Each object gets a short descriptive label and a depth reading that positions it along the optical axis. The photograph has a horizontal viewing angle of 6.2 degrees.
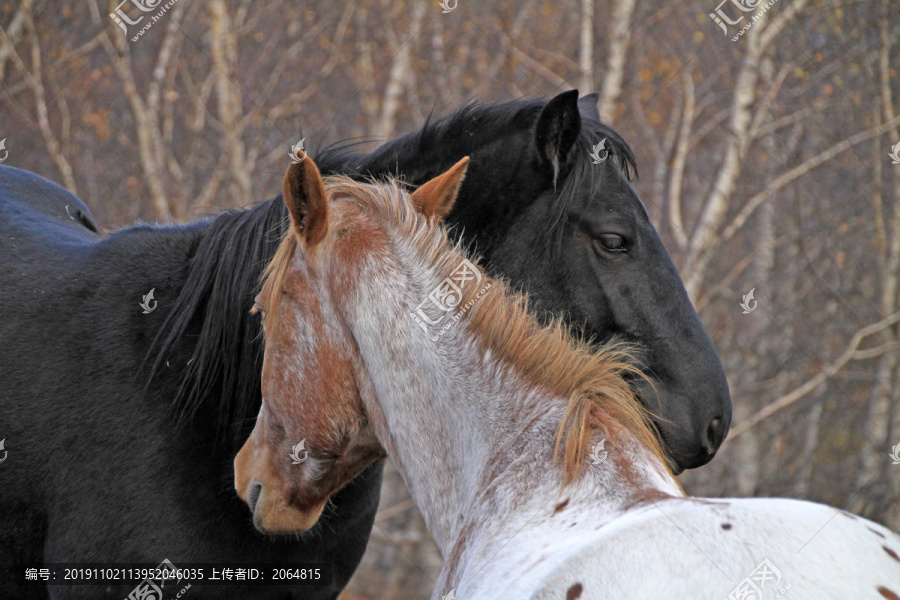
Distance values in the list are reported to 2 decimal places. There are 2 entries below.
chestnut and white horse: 12.48
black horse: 12.99
